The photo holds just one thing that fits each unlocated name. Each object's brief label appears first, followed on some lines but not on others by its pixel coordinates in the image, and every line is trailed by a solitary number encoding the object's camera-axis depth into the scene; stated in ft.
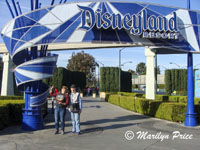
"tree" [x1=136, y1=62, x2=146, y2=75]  535.60
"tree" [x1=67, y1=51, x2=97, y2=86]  201.98
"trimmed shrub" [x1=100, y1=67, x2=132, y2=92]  148.66
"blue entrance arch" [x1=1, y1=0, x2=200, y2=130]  30.99
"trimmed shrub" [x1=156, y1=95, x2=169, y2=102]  87.47
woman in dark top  28.60
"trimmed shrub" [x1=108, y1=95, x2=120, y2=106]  72.22
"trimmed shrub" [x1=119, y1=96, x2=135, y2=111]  55.21
